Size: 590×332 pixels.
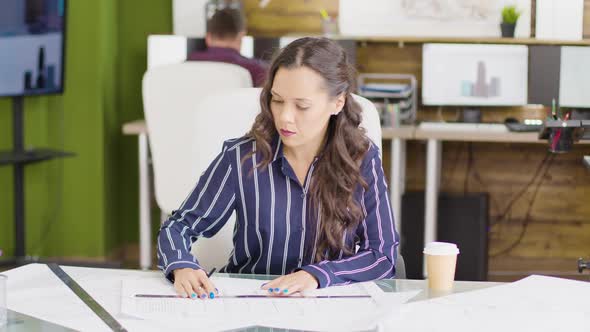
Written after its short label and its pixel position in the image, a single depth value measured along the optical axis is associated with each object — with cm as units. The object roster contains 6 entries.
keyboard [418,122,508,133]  412
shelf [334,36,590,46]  447
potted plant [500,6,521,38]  445
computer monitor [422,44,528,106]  448
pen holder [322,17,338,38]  457
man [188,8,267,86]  411
